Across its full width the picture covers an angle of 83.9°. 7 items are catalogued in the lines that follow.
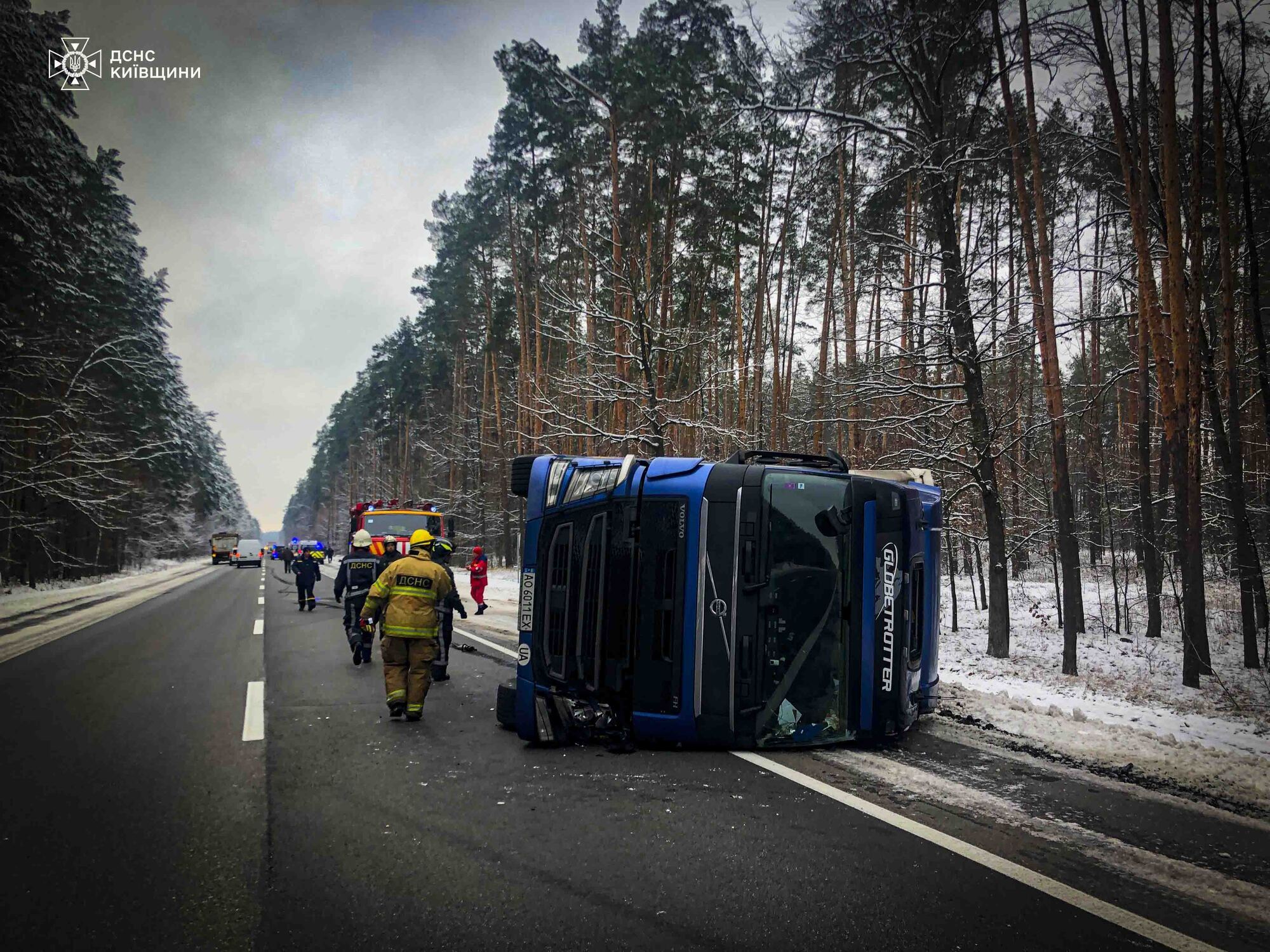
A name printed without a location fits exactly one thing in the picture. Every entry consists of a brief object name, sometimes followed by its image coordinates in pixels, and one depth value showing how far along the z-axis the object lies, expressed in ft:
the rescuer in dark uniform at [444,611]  25.68
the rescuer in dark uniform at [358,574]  37.65
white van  189.47
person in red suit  61.52
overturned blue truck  17.15
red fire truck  52.49
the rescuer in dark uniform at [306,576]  60.95
